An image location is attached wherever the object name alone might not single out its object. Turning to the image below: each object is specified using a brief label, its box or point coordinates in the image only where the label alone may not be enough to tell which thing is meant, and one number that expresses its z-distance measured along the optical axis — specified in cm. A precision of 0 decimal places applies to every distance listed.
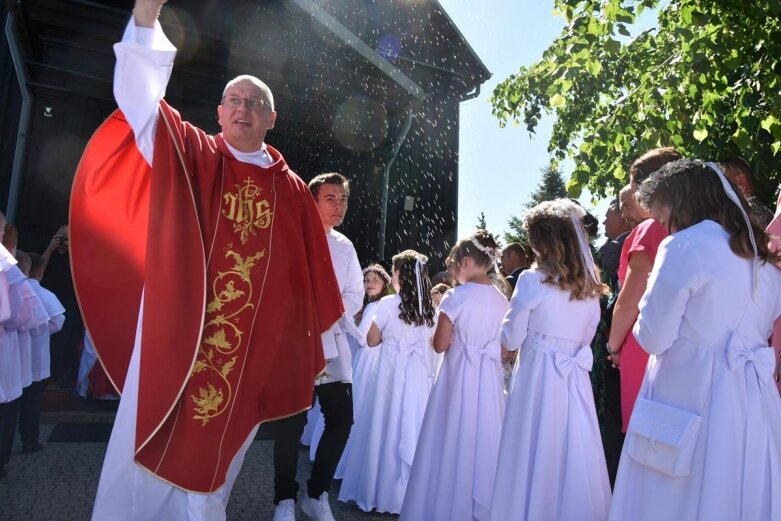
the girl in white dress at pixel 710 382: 261
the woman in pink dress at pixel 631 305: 369
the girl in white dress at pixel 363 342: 583
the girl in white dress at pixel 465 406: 421
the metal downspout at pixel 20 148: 808
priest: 291
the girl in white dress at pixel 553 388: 355
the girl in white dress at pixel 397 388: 511
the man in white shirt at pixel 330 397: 386
